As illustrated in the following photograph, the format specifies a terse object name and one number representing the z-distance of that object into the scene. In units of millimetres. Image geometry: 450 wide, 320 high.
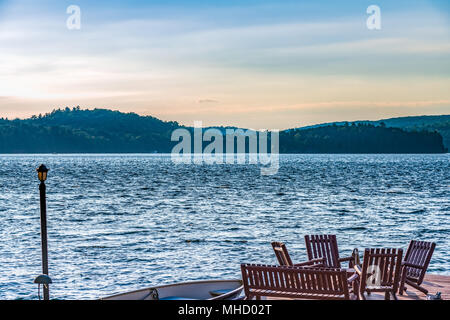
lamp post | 14399
